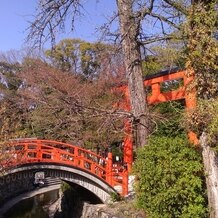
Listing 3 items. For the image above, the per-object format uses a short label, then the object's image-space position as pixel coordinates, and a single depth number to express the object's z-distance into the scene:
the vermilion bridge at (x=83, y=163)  11.51
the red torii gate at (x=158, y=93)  14.54
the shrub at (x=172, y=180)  7.75
